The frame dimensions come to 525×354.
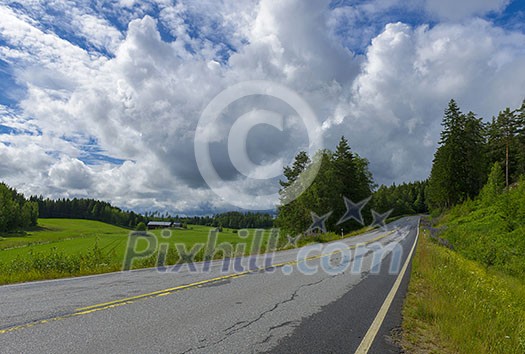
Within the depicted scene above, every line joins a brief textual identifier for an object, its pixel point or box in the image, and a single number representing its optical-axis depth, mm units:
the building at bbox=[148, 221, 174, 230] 163000
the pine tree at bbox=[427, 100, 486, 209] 54906
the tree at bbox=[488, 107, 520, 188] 54688
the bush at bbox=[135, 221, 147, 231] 147550
